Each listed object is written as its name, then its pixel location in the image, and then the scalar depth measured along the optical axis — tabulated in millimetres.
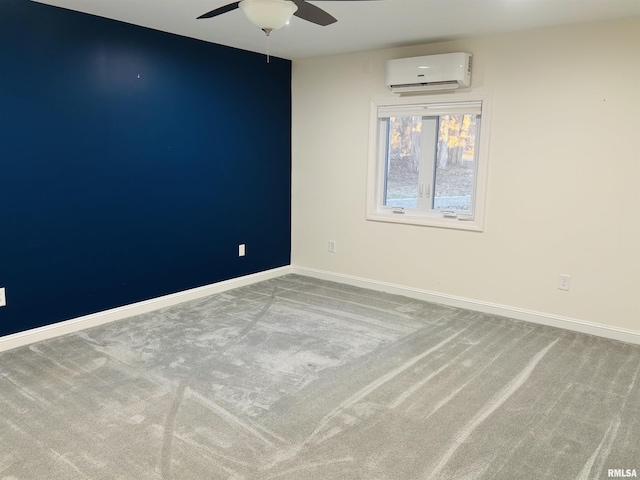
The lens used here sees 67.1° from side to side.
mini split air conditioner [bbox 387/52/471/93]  3838
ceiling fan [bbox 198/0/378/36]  1538
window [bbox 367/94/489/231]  4086
